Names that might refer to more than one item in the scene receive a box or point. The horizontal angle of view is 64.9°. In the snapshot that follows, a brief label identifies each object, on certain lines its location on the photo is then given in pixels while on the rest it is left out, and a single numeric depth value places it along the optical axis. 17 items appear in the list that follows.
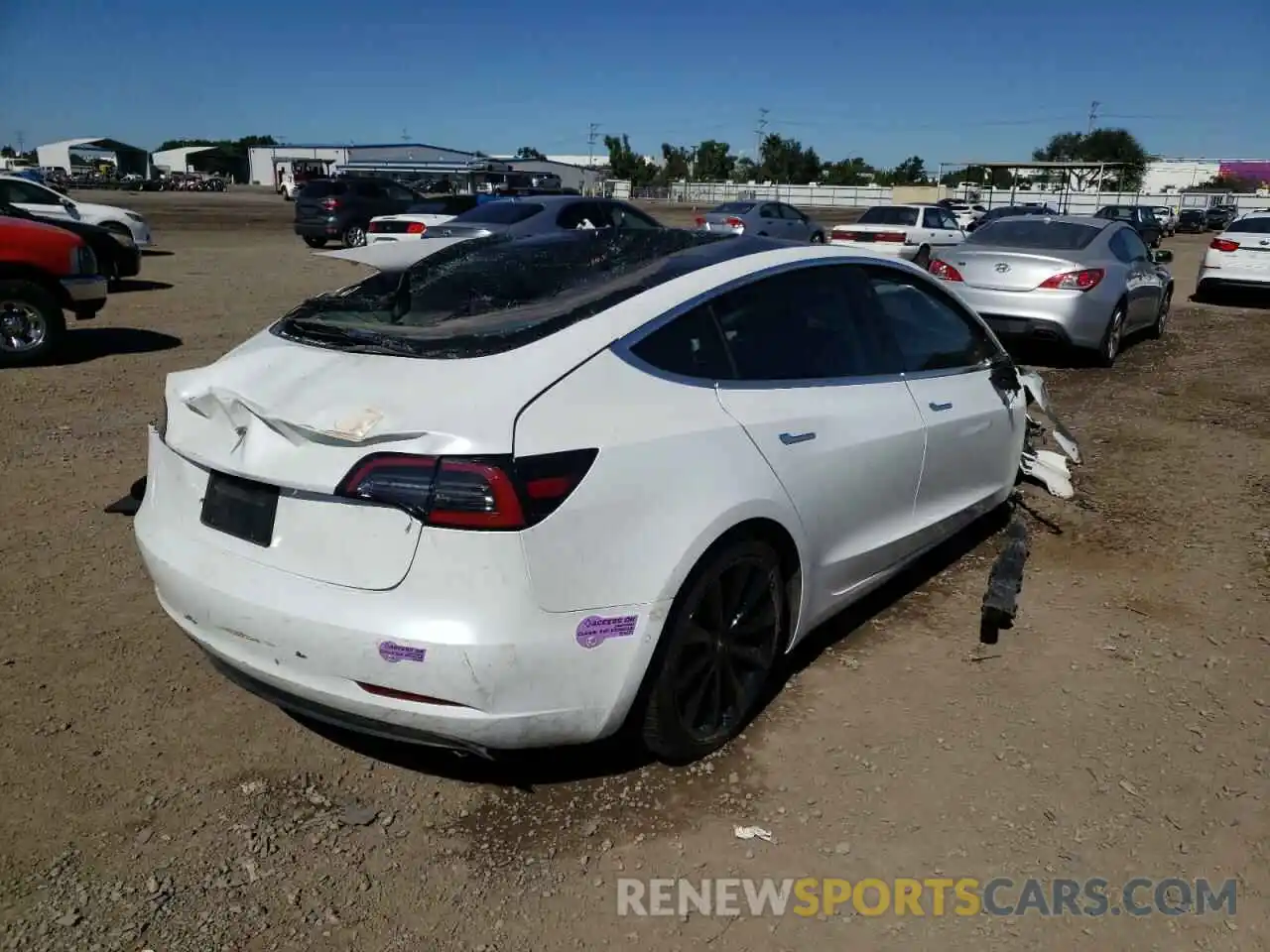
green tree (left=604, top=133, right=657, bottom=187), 120.38
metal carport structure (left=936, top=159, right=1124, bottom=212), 41.09
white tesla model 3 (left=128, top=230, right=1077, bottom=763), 2.49
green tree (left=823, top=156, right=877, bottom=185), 107.07
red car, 8.80
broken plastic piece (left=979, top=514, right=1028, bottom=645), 4.13
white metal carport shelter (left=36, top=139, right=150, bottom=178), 107.25
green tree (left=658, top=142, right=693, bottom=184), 125.69
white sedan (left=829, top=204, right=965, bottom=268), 20.77
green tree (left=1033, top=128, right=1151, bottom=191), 89.75
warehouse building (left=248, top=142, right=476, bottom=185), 77.62
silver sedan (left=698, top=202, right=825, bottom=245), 23.98
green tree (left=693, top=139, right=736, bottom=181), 125.44
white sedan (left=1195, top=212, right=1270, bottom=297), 15.10
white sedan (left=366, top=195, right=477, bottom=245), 18.92
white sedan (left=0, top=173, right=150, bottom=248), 15.48
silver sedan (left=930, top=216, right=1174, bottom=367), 9.32
